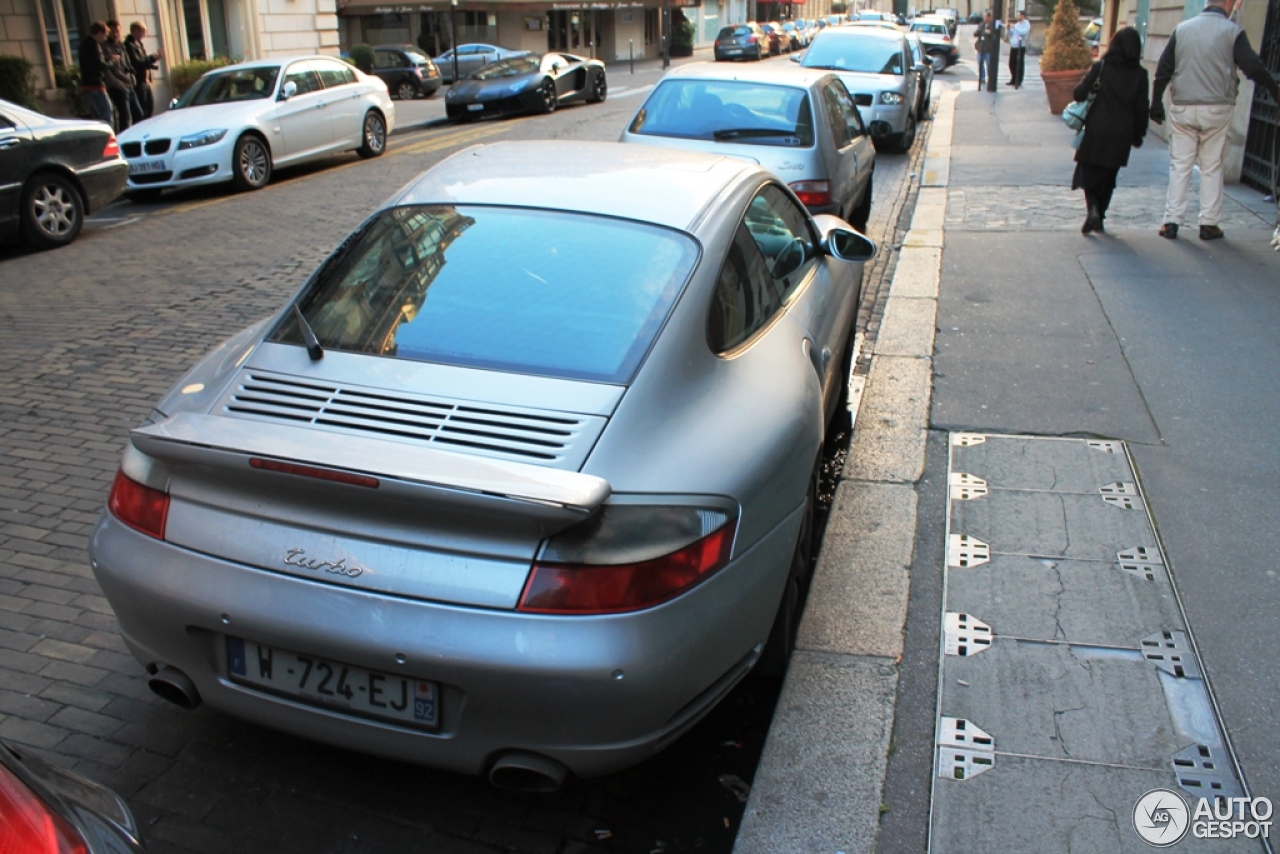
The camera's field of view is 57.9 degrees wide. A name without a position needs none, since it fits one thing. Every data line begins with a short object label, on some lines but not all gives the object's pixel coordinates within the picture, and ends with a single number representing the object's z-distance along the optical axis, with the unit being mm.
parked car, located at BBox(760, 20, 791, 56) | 55062
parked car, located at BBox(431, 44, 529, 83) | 35781
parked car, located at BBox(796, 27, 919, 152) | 16125
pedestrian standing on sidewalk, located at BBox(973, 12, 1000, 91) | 27484
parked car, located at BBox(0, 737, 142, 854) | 1709
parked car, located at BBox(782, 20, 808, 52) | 60906
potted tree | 20250
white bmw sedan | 13484
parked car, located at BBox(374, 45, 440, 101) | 31422
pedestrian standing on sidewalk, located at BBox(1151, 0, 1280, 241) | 8742
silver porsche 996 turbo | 2650
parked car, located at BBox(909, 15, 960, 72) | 39938
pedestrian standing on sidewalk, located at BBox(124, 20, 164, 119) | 18047
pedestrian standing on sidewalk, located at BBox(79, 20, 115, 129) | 16656
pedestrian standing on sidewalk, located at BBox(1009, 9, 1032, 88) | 30203
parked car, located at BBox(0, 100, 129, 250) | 10453
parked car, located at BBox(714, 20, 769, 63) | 51156
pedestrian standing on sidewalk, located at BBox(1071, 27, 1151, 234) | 9180
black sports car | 22531
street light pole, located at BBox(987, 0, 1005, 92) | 27464
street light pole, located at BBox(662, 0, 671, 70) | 45838
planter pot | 20422
